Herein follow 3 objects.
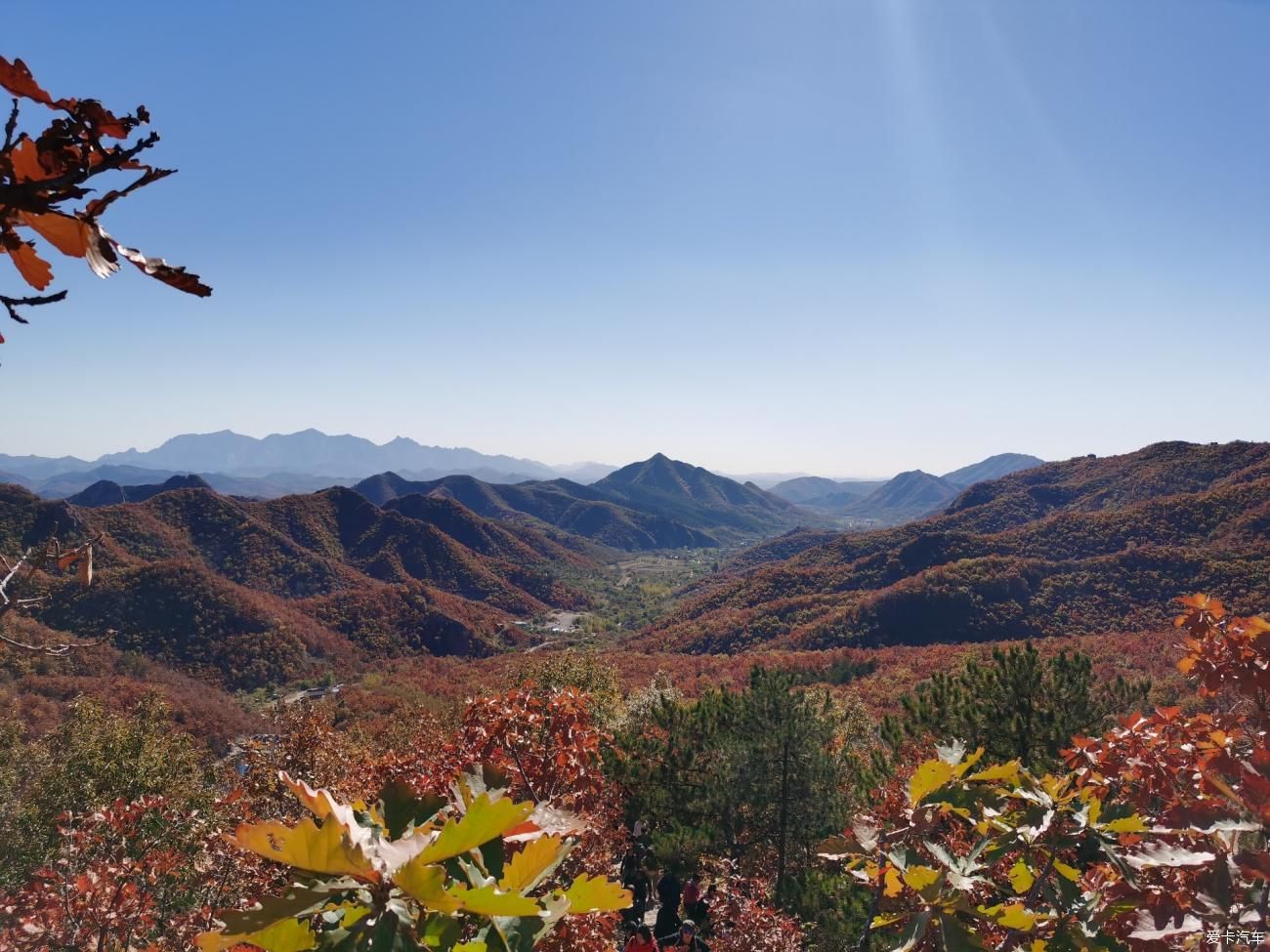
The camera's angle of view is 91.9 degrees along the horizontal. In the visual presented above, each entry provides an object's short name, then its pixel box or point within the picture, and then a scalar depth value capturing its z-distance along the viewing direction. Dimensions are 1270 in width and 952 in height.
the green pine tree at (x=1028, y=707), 11.23
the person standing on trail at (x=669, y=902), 10.86
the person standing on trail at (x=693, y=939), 7.78
